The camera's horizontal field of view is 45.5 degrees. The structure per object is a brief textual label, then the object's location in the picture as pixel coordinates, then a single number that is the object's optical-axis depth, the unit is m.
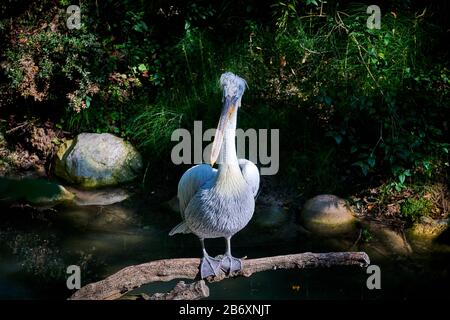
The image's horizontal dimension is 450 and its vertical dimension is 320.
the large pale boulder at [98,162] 6.32
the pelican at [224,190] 3.39
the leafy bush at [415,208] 5.65
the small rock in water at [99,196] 6.00
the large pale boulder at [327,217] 5.54
